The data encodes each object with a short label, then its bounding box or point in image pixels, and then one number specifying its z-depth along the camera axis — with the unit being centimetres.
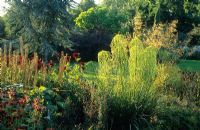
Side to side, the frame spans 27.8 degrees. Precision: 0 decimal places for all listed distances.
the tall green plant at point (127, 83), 643
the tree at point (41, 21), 2216
